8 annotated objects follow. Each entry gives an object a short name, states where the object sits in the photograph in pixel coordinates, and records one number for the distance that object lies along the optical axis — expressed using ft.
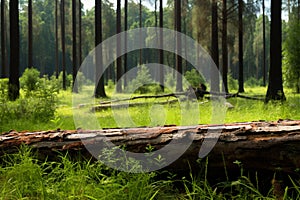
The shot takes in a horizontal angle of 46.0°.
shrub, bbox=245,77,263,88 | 135.15
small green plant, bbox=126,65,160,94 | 74.90
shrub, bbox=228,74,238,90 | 107.43
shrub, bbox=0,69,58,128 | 29.68
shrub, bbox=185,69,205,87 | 65.16
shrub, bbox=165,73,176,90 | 96.42
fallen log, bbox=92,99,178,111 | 39.06
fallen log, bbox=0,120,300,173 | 11.13
